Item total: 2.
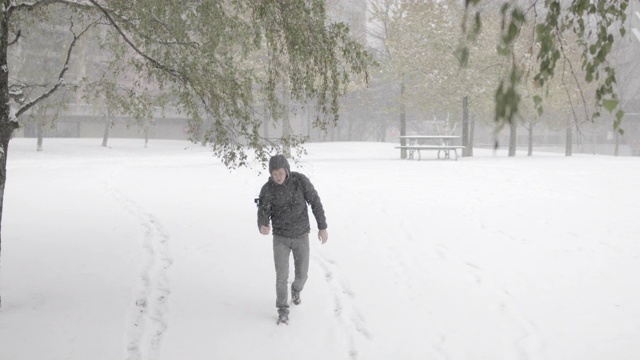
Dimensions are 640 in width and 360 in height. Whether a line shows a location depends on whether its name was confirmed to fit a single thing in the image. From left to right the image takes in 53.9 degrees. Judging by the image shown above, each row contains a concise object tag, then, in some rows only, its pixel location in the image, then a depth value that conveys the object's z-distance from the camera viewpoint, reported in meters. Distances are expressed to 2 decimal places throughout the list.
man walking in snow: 6.33
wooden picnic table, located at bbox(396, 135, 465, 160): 25.72
